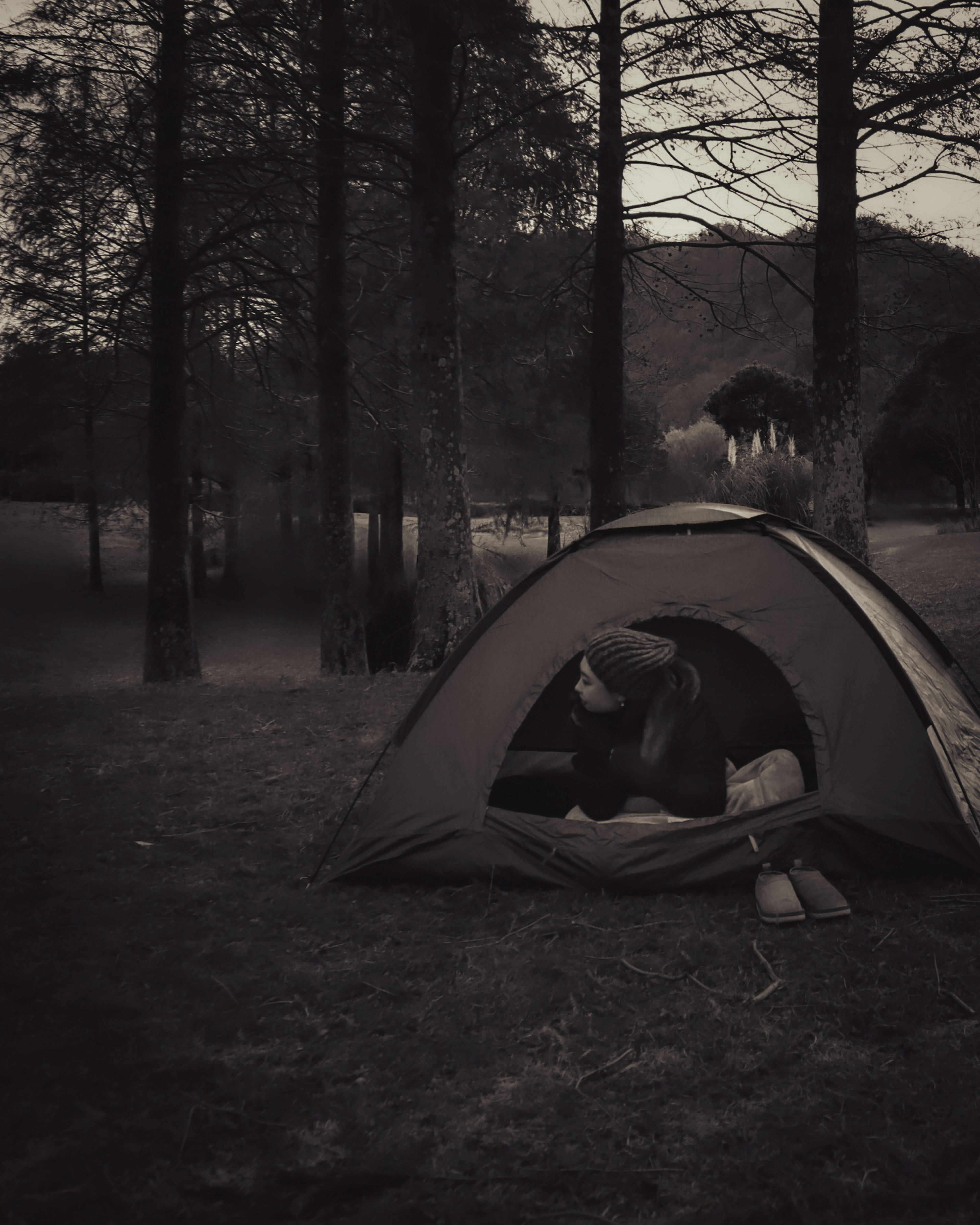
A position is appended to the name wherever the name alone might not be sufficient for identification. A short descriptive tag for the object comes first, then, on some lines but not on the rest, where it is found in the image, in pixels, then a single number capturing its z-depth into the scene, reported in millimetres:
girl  3889
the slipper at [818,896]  3418
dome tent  3674
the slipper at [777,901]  3414
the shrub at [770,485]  16969
